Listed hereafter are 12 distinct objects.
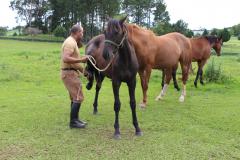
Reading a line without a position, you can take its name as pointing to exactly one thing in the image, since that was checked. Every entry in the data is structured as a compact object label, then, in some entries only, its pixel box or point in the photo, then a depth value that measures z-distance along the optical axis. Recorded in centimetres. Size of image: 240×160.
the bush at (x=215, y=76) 1260
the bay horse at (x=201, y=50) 1234
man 637
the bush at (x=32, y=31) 5328
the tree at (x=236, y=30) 6869
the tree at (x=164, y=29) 4041
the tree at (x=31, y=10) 6316
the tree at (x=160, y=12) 6341
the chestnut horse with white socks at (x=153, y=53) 777
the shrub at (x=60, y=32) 4751
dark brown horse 551
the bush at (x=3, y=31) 5927
